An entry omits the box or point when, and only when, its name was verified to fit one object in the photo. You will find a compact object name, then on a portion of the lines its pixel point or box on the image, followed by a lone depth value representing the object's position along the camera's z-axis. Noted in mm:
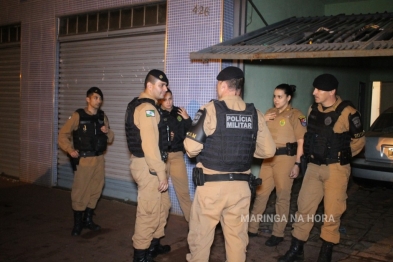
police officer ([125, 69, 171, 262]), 3684
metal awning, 3619
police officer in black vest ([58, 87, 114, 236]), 4969
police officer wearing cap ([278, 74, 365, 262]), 3910
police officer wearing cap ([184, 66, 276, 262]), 3164
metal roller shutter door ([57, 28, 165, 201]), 6387
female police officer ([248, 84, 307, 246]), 4602
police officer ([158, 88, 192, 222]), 4960
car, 5875
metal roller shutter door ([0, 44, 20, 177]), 8391
